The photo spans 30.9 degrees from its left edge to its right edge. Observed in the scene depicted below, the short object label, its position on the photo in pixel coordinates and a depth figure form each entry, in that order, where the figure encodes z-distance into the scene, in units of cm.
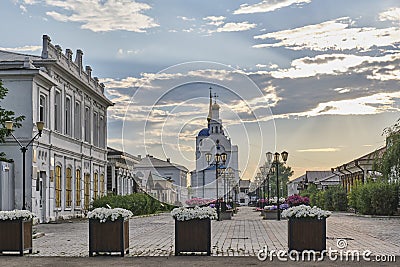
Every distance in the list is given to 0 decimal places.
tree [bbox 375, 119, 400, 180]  3785
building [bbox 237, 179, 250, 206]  12209
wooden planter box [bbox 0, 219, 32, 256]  1616
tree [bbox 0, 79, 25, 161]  2384
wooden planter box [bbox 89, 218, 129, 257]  1570
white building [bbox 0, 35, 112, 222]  3117
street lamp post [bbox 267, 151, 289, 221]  4019
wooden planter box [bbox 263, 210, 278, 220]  3975
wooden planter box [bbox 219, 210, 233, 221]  3991
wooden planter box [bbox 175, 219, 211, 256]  1564
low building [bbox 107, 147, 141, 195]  5335
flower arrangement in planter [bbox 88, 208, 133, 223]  1577
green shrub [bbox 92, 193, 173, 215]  3909
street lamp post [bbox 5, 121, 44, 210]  2355
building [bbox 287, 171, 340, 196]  8590
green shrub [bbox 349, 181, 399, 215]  3936
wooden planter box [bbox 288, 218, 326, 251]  1545
